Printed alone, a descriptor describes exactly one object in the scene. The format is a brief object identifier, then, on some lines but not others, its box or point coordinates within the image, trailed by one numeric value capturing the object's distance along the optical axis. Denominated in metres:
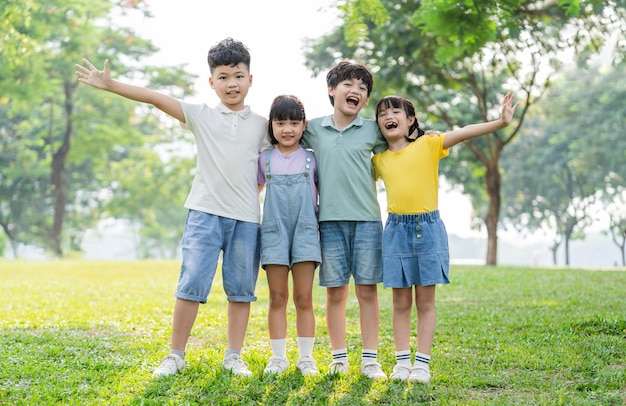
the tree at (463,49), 6.30
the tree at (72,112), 21.70
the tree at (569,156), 29.86
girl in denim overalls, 4.39
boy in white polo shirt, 4.40
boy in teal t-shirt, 4.46
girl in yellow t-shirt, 4.38
